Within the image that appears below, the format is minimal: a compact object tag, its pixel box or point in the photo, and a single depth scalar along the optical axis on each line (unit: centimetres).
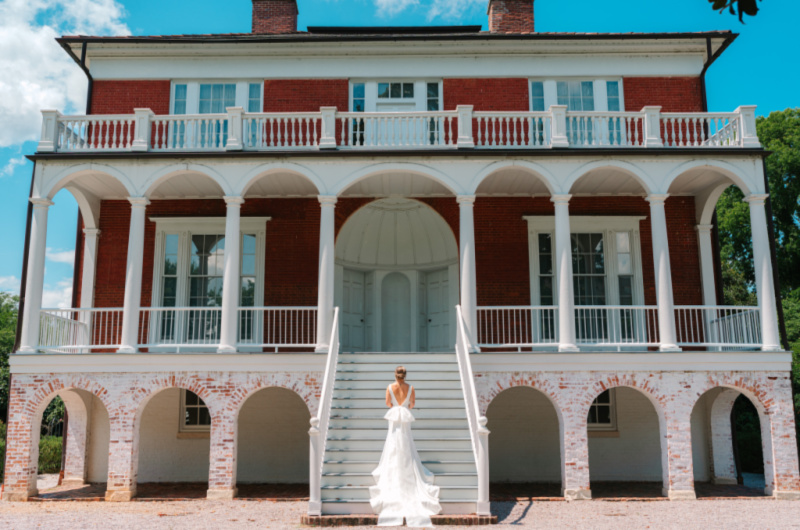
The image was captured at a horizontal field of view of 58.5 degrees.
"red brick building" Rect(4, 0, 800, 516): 1345
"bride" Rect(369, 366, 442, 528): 1049
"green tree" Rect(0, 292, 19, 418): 2836
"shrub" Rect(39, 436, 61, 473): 2011
